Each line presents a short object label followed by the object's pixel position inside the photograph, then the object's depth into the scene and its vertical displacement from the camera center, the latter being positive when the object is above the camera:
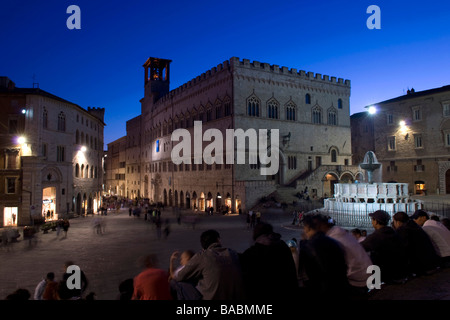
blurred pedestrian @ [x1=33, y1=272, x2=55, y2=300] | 7.04 -2.11
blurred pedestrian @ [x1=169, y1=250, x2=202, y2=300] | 4.45 -1.39
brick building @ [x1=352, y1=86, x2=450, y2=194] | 39.25 +5.41
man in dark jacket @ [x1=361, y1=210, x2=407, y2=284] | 5.99 -1.14
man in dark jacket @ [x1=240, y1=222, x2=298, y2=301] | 4.46 -1.16
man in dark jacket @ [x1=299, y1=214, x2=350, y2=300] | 4.52 -1.13
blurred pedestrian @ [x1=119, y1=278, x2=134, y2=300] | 5.15 -1.59
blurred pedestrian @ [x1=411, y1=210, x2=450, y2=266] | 7.29 -1.17
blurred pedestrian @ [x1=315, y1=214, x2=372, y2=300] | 5.19 -1.15
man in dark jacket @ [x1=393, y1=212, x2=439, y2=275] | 6.67 -1.27
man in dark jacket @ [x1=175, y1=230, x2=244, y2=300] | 4.31 -1.14
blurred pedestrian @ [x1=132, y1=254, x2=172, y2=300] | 4.37 -1.29
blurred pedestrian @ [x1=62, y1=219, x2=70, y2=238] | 22.27 -2.53
